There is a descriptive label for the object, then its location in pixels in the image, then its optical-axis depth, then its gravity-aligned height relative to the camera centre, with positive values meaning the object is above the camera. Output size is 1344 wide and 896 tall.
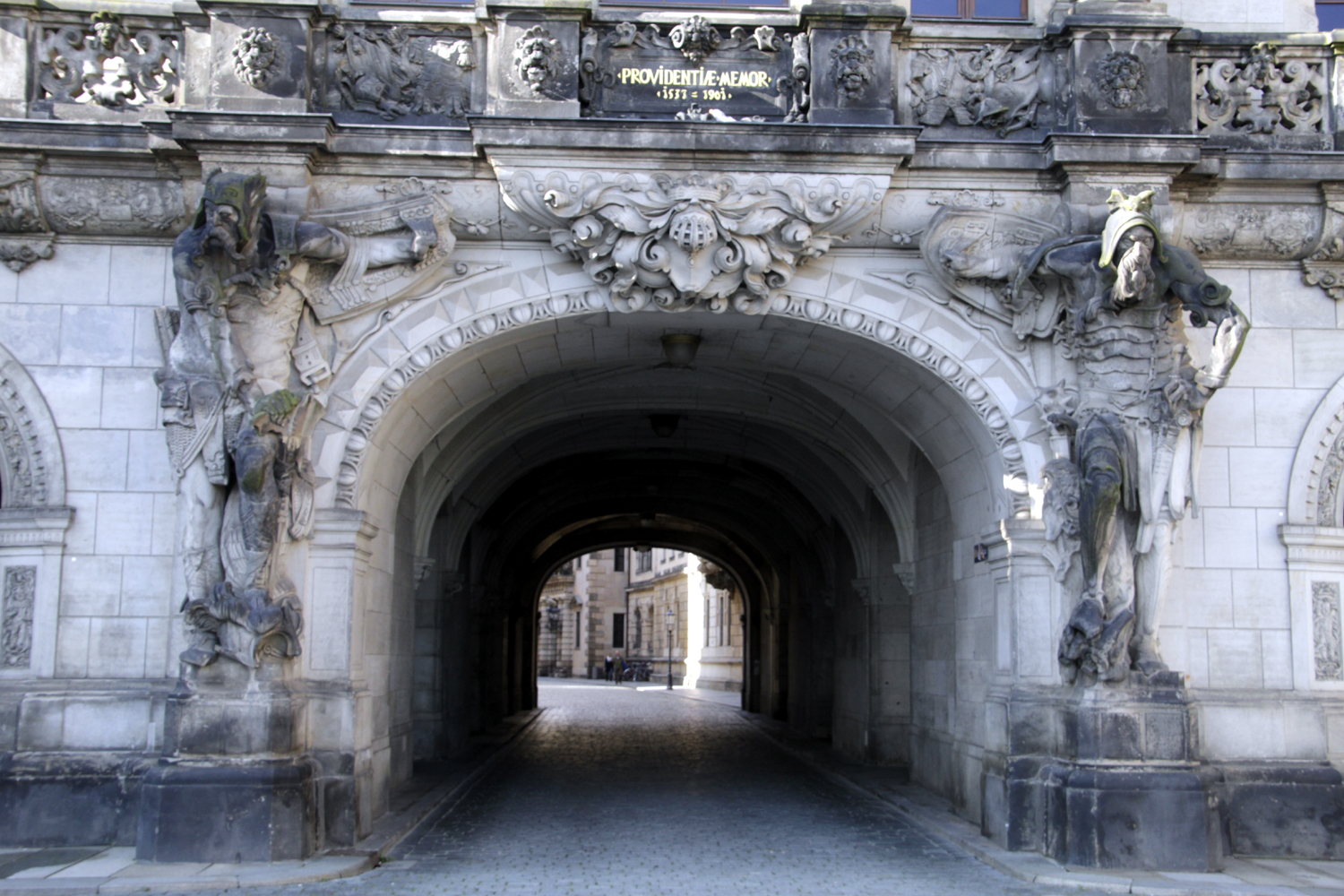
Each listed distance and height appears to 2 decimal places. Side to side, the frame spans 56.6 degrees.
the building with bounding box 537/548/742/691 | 44.84 -0.32
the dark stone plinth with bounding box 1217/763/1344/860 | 9.16 -1.49
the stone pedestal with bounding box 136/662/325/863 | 8.30 -1.18
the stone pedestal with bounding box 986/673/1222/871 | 8.50 -1.20
